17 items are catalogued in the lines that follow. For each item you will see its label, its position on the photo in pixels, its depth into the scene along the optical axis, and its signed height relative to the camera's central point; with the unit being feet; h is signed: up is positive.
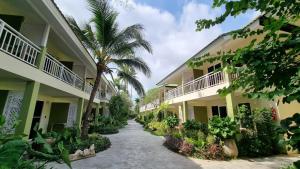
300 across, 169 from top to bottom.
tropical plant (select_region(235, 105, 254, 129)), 28.81 +1.24
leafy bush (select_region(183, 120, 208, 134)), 41.68 -0.68
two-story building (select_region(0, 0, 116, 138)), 20.11 +7.85
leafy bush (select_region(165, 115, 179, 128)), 51.37 +0.11
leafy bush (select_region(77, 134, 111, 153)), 29.55 -4.27
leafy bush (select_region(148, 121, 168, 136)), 55.98 -2.08
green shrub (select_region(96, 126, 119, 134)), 58.81 -3.31
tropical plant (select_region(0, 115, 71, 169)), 8.26 -1.91
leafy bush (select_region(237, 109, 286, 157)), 27.37 -2.36
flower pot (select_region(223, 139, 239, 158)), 26.09 -3.72
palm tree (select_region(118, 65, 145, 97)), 41.24 +9.62
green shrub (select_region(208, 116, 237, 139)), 26.58 -0.59
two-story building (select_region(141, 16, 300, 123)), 30.01 +7.22
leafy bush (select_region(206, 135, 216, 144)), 28.71 -2.71
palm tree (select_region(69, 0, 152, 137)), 33.28 +16.84
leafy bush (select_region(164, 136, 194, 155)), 28.88 -4.14
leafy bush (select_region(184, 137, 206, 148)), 28.69 -3.29
